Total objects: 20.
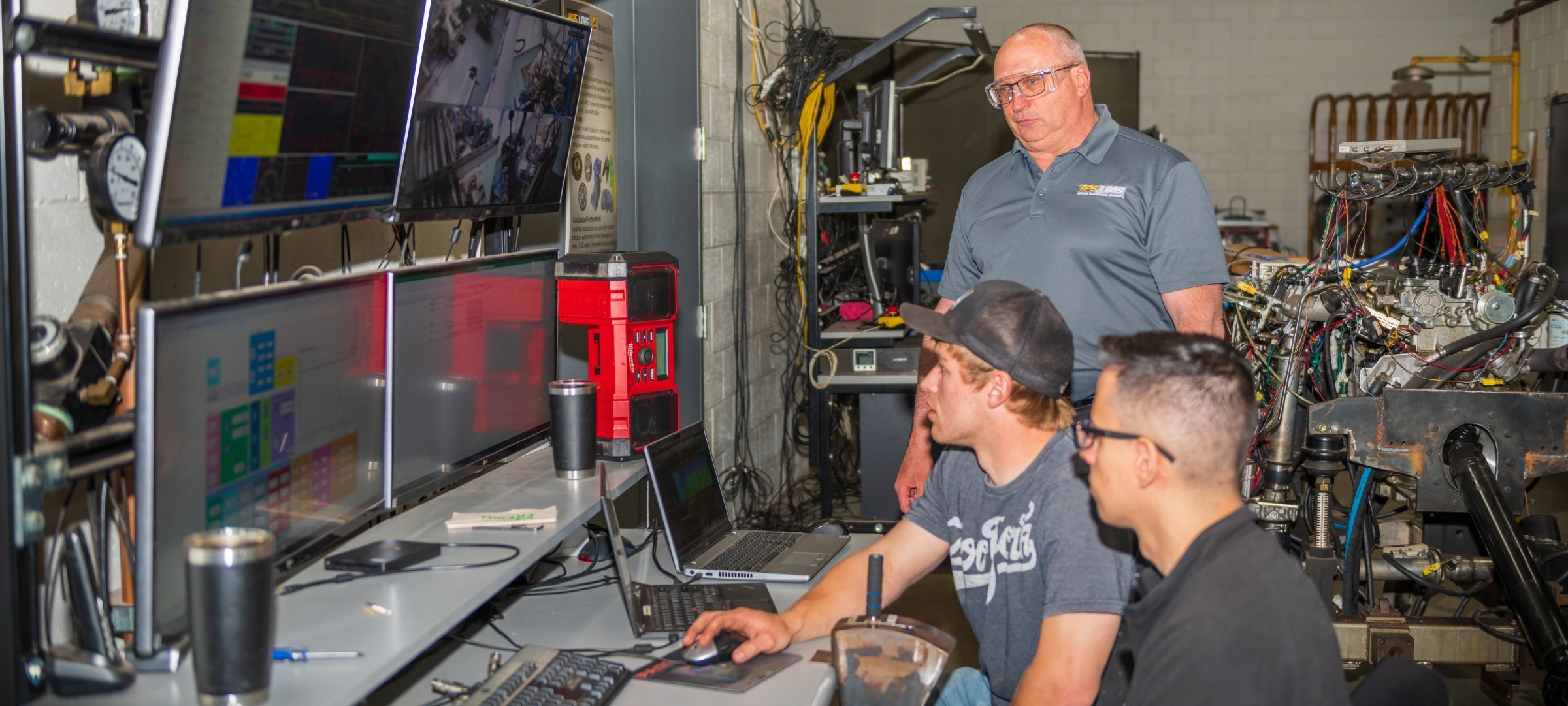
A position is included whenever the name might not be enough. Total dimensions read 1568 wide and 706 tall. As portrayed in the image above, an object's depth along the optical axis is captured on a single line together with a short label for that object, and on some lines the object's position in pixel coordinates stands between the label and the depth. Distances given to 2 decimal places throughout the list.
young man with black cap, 1.81
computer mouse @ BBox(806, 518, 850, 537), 2.91
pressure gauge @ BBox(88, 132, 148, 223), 1.46
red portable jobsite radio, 2.70
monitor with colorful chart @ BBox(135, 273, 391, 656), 1.43
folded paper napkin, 2.11
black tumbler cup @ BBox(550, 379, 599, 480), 2.46
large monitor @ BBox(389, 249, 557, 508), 2.09
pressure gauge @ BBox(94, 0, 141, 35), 1.62
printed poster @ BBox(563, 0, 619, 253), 3.46
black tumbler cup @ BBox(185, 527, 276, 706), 1.36
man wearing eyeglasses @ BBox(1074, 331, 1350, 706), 1.41
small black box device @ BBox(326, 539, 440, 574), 1.85
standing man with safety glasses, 2.69
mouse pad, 1.91
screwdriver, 1.50
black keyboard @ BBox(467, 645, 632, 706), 1.78
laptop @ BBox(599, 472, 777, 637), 2.15
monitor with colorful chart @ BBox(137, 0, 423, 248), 1.47
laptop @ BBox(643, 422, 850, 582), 2.45
